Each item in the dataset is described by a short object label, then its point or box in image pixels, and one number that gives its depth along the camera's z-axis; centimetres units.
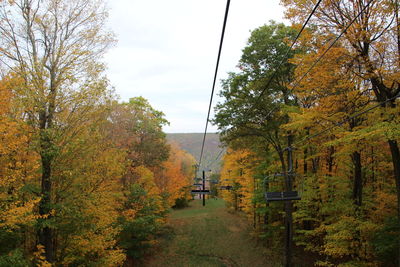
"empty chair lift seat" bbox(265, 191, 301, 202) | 1073
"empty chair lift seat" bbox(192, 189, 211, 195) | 2226
